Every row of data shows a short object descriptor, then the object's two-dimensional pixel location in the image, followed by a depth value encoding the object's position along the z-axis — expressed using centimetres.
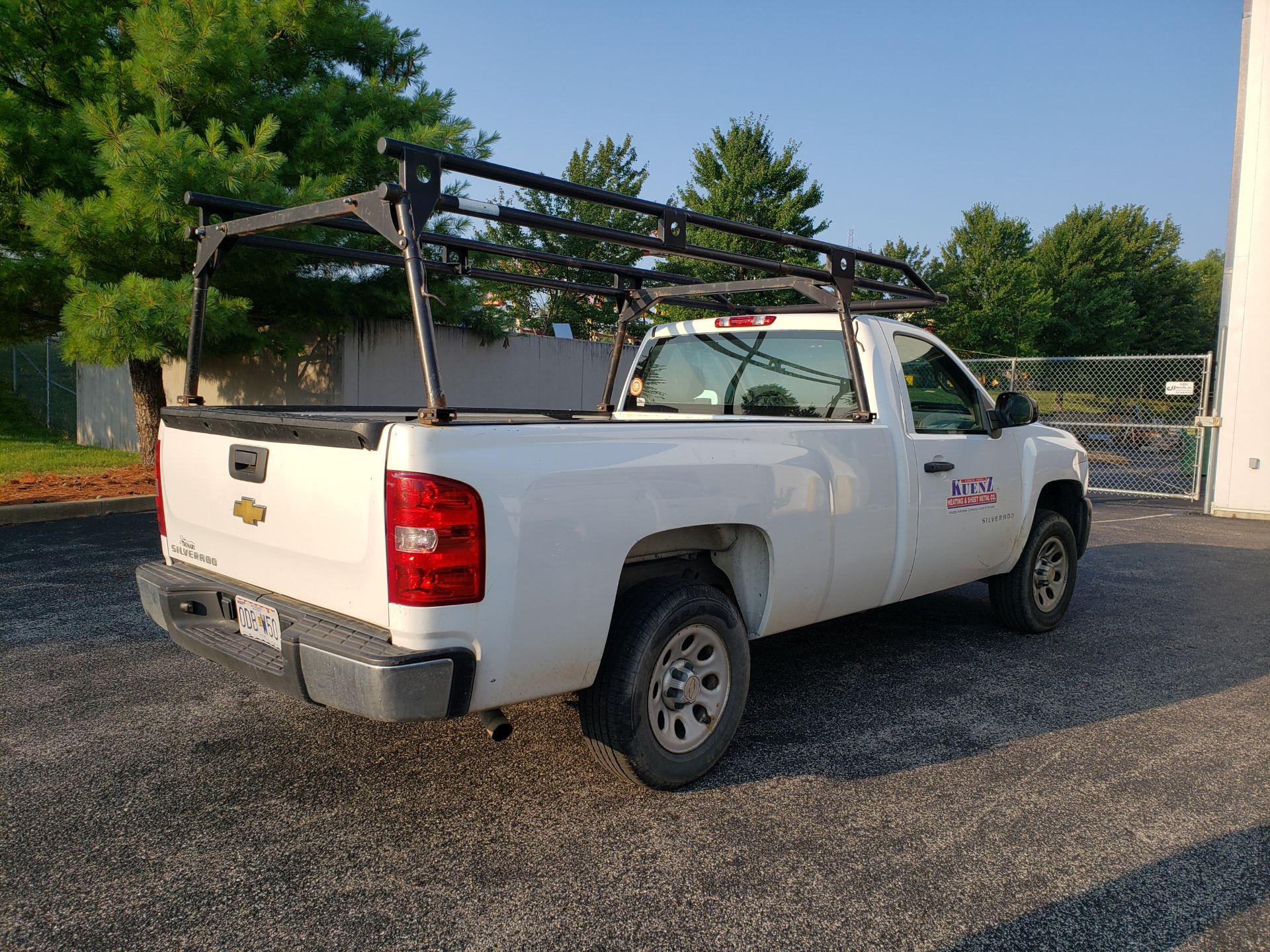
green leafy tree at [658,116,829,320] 2566
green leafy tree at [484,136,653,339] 2397
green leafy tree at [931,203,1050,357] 3528
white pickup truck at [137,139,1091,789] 273
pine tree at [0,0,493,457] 875
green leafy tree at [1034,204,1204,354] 4038
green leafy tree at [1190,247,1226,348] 4747
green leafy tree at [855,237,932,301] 3631
